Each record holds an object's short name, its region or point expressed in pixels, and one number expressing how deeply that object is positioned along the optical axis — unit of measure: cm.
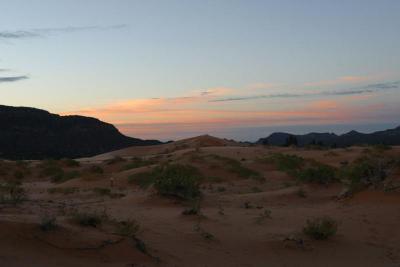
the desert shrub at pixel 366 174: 1833
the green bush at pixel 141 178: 2489
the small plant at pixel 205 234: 1169
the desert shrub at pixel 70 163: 3939
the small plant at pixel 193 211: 1409
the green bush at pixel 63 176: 3050
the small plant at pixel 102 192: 2084
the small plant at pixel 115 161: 3975
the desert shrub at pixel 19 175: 3303
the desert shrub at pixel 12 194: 1365
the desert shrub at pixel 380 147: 4304
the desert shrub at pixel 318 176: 2242
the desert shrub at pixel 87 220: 1131
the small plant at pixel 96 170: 3278
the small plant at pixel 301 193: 1978
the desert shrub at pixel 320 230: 1227
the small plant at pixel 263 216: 1416
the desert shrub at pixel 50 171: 3456
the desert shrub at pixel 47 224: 985
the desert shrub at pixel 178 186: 1778
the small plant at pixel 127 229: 1062
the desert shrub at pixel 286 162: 3306
